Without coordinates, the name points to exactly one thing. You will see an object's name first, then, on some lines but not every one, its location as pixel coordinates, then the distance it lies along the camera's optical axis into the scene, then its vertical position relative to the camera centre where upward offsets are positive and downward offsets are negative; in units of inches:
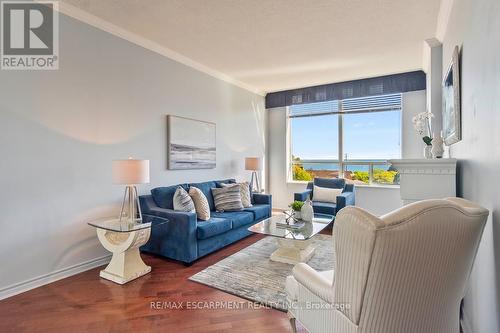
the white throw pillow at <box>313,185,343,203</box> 191.0 -18.6
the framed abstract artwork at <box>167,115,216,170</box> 158.1 +14.8
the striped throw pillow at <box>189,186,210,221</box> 140.0 -18.8
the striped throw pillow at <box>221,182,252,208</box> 174.4 -17.7
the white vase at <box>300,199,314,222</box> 134.7 -22.0
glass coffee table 120.2 -29.2
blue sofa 121.6 -29.5
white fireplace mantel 84.5 -3.4
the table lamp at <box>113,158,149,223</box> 106.8 -1.8
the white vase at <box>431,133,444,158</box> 100.2 +7.5
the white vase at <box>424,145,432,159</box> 104.3 +5.9
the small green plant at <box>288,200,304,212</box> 137.3 -19.3
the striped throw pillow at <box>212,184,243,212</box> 164.4 -19.1
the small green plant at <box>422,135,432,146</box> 104.5 +10.3
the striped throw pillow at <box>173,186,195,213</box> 132.6 -16.9
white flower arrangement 104.8 +17.6
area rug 95.7 -43.5
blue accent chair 173.2 -18.9
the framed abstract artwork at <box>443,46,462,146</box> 86.1 +22.0
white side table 106.3 -31.0
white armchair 40.4 -15.4
